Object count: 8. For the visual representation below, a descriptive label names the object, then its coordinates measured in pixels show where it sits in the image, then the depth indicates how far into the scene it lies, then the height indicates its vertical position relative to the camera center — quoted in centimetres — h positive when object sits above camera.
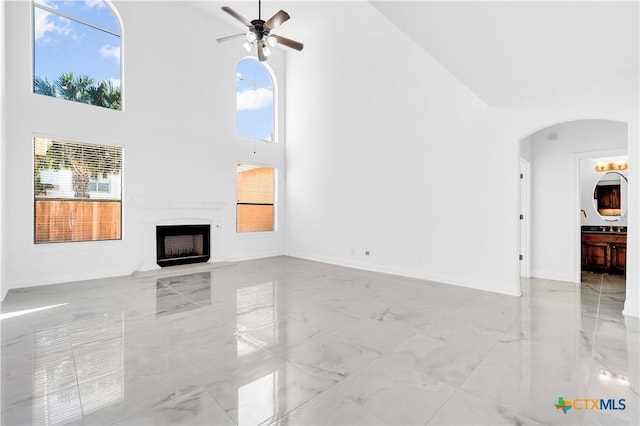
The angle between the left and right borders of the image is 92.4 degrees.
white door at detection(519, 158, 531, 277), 555 -18
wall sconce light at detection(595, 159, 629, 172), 572 +88
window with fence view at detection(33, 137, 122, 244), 495 +35
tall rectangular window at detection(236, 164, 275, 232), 750 +34
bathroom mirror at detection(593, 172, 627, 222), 582 +29
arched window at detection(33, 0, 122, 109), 503 +281
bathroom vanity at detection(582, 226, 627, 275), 552 -71
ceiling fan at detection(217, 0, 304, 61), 420 +259
